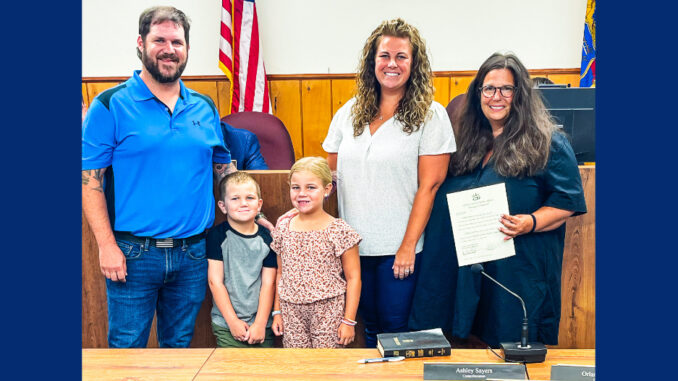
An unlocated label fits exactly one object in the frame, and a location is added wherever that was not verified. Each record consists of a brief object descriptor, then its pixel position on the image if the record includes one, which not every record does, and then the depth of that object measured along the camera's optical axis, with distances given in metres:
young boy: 2.00
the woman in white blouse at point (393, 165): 1.93
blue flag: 4.35
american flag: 4.40
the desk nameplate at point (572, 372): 1.35
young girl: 1.95
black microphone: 1.46
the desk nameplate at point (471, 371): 1.35
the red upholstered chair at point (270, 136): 3.14
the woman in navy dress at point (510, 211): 1.83
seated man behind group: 2.49
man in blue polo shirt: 1.81
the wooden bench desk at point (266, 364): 1.39
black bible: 1.49
